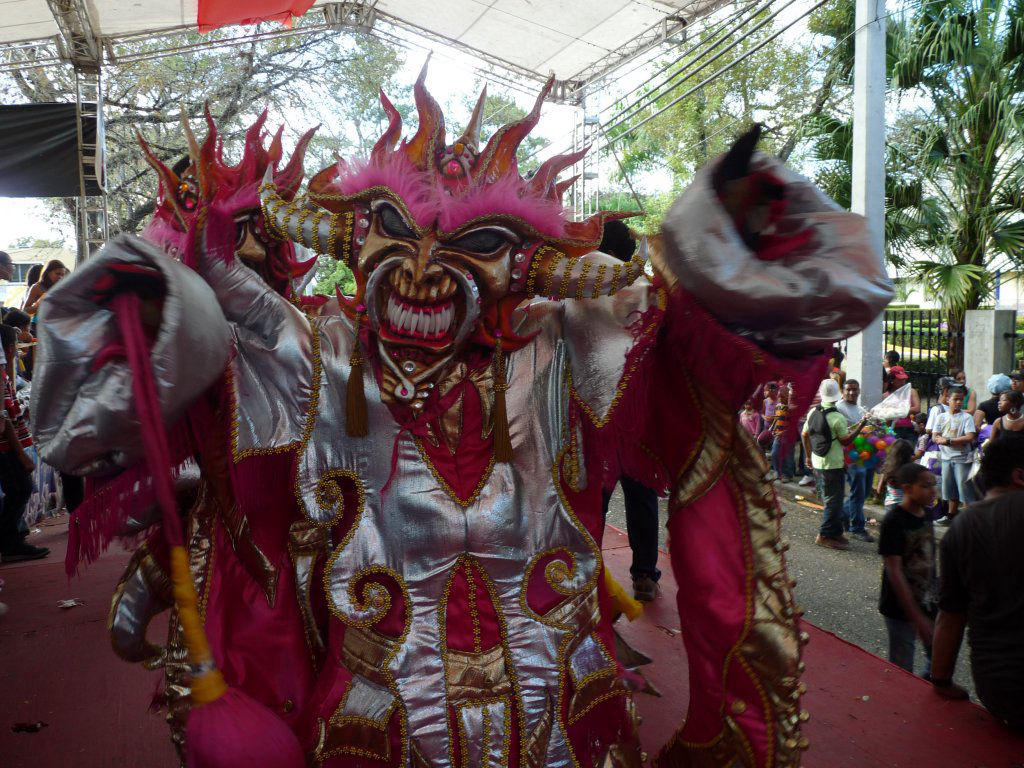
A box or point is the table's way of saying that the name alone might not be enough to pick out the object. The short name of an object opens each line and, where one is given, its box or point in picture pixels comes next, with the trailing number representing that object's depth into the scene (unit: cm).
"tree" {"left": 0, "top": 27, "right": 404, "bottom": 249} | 1392
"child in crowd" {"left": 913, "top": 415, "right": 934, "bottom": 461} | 725
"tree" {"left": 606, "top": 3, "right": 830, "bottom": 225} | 1616
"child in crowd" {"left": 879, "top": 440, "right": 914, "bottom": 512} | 427
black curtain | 657
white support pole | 755
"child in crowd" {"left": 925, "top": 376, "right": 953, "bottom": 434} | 702
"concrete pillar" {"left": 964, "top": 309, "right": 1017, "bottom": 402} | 869
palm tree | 830
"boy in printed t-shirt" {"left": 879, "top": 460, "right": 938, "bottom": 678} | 343
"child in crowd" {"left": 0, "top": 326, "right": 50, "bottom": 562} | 504
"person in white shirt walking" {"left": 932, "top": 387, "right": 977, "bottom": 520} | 669
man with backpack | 671
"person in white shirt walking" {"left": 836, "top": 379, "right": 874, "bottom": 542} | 697
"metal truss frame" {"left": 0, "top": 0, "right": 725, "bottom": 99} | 736
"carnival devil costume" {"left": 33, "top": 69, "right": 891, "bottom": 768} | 173
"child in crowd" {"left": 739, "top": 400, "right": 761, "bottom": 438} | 796
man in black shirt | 282
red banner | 654
